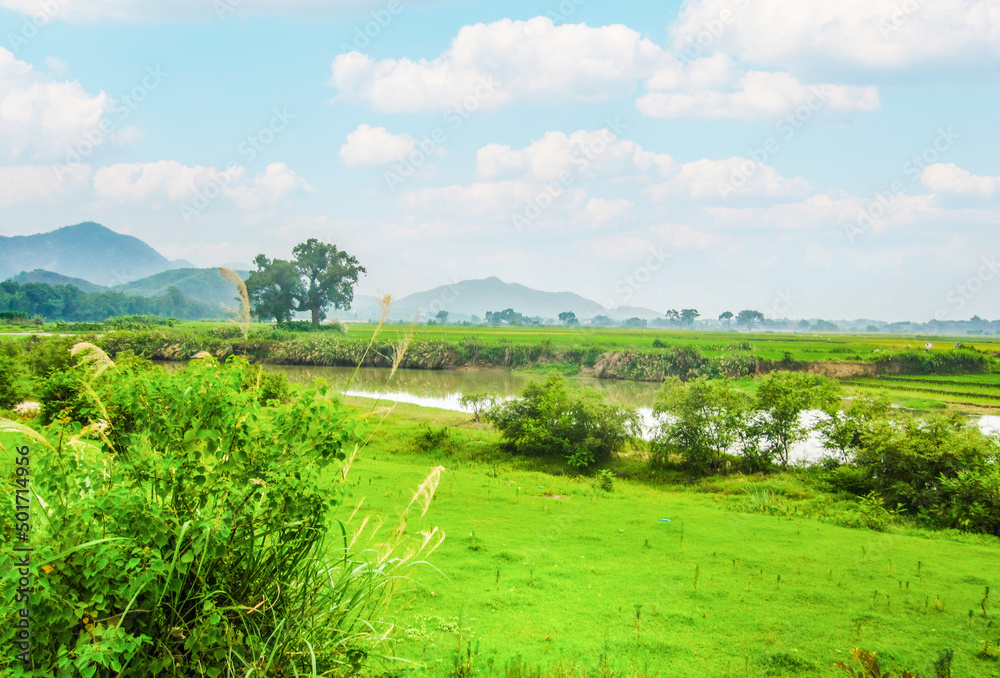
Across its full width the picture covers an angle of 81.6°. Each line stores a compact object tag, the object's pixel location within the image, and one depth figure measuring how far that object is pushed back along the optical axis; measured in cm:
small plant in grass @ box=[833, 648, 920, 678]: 352
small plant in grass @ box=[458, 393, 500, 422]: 2183
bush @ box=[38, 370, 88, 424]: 1403
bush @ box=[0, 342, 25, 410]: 1761
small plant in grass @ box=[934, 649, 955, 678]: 618
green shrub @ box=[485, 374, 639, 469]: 1878
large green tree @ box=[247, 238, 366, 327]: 5891
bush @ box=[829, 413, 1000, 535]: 1287
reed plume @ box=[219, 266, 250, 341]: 339
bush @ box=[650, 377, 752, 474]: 1798
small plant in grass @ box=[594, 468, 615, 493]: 1612
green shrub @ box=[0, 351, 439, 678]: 303
